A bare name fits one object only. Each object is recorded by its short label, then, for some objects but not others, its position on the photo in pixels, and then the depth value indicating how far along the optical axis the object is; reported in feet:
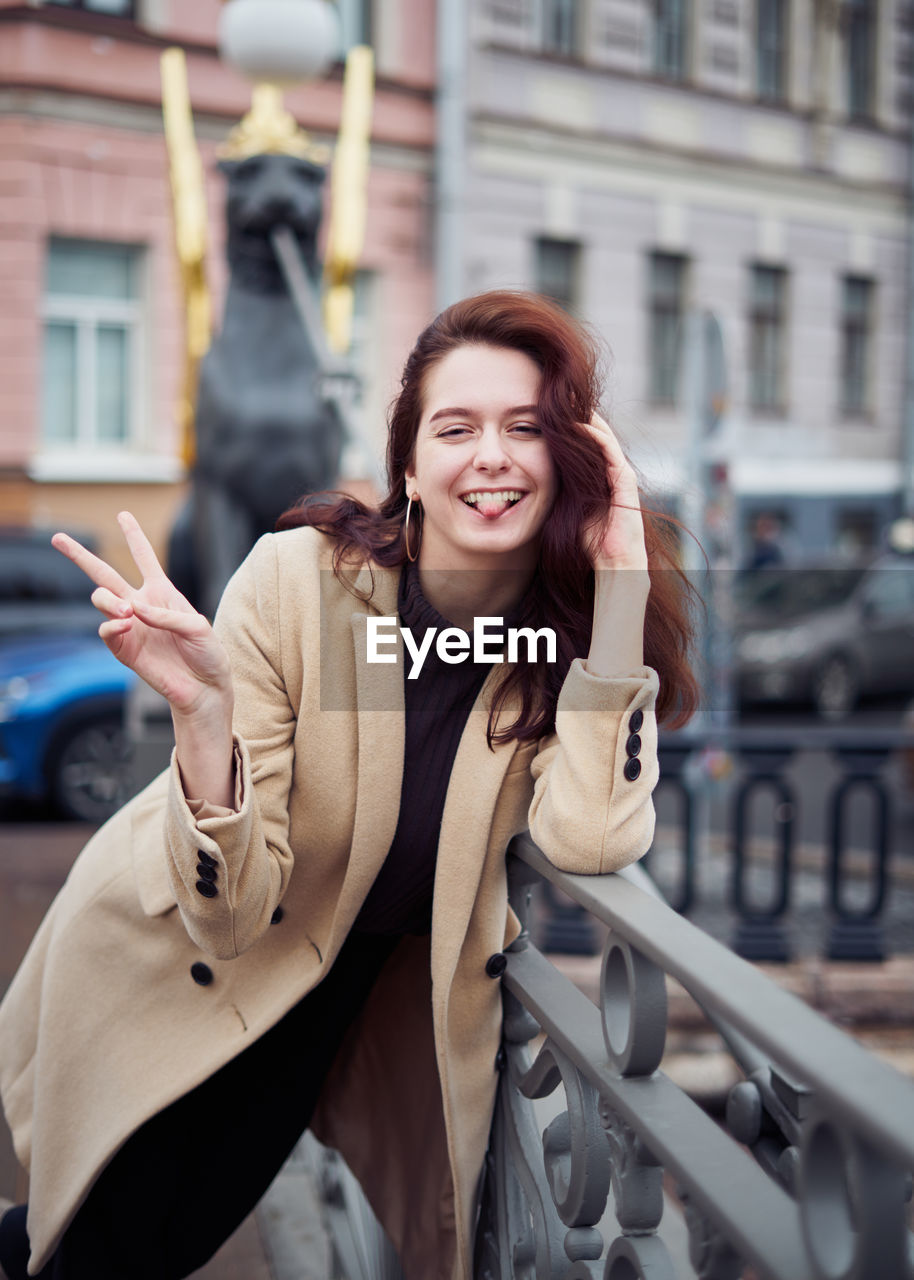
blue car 25.05
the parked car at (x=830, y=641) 42.93
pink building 46.83
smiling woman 6.13
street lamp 17.61
